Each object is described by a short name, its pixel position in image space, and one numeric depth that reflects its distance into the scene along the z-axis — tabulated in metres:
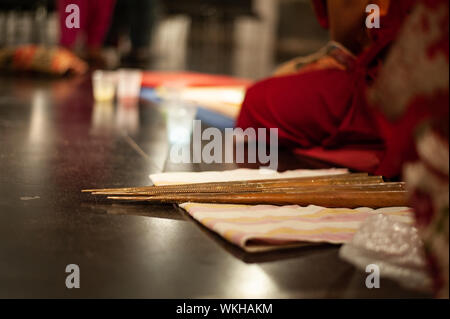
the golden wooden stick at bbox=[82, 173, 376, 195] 1.14
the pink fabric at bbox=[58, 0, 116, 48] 4.07
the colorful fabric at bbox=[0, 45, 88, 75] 3.59
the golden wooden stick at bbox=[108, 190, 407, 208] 1.10
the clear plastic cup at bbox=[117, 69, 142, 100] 2.67
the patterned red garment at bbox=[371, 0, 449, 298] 0.65
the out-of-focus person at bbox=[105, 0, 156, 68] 5.05
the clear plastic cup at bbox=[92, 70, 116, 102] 2.63
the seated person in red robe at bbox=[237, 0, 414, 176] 1.50
